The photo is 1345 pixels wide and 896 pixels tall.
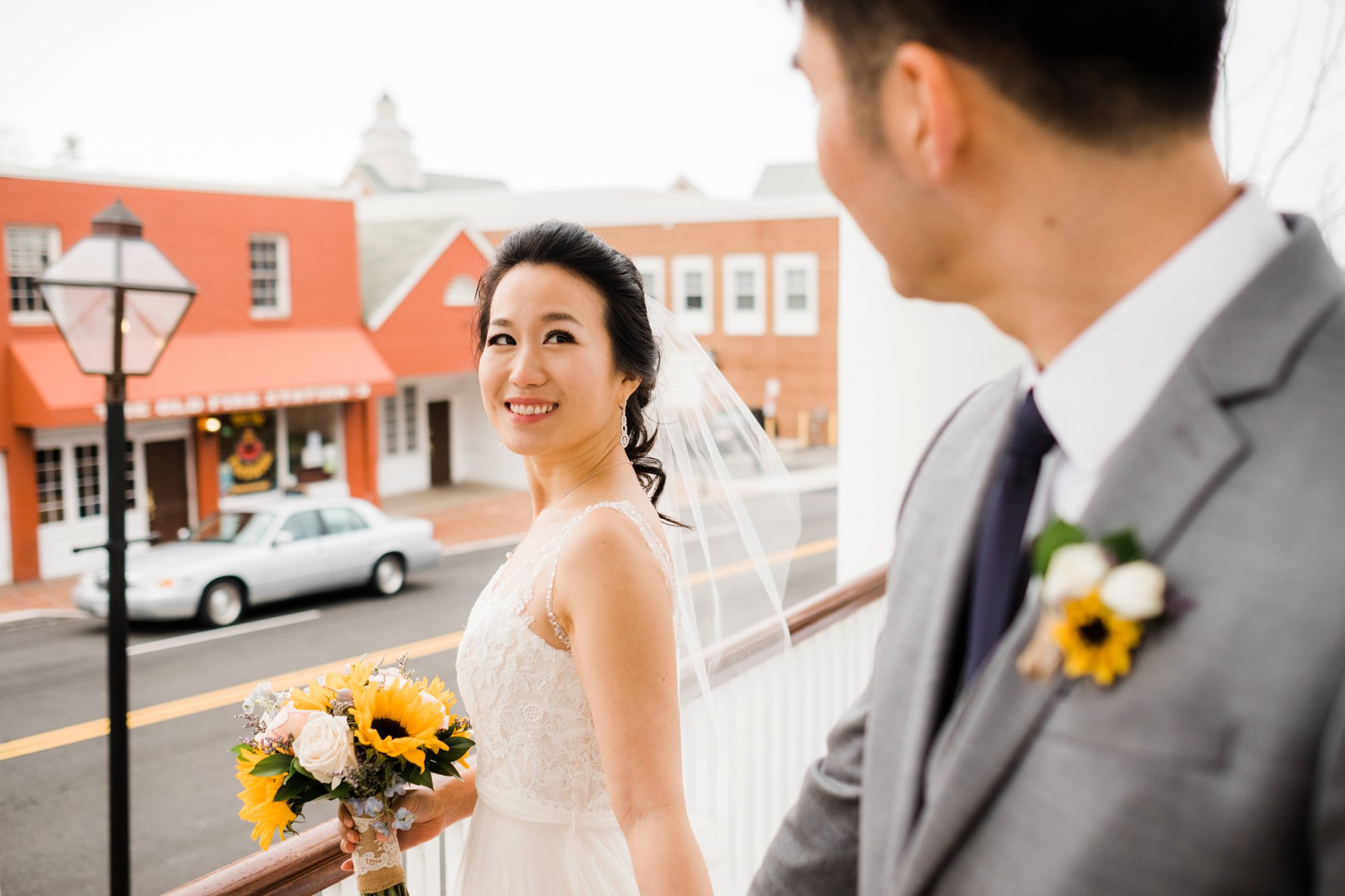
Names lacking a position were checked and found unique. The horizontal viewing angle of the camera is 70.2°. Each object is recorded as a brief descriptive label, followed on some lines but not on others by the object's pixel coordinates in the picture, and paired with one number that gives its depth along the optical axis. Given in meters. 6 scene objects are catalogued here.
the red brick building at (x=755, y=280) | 19.83
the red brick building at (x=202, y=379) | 10.79
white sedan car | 8.93
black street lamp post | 3.41
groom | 0.51
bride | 1.37
